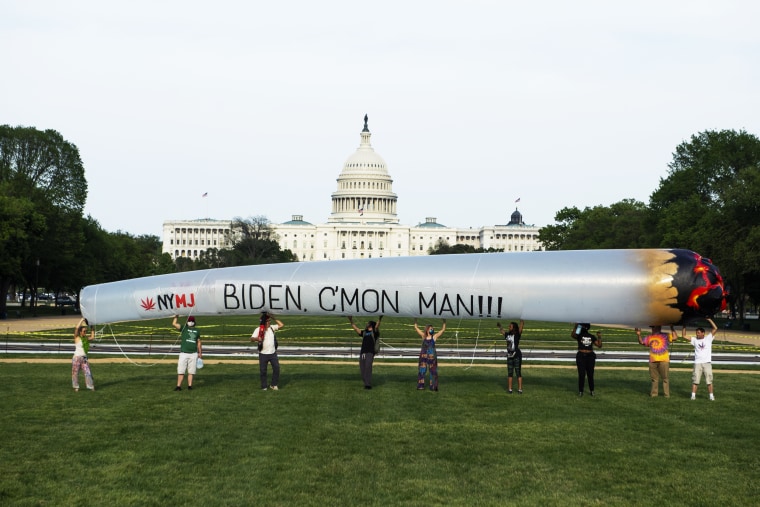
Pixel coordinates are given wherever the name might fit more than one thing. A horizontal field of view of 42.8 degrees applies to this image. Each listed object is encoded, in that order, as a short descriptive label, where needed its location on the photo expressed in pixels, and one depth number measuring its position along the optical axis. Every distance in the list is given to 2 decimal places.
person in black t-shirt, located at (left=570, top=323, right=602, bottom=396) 21.20
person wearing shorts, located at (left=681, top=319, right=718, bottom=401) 21.33
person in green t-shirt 21.61
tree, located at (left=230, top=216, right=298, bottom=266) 125.44
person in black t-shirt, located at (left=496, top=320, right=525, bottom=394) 21.75
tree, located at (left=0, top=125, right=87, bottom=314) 77.69
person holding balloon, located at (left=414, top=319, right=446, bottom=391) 22.14
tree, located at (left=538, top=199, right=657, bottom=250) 95.44
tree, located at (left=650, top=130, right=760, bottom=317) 65.06
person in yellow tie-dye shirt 21.23
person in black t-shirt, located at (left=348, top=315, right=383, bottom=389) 22.05
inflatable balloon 18.83
